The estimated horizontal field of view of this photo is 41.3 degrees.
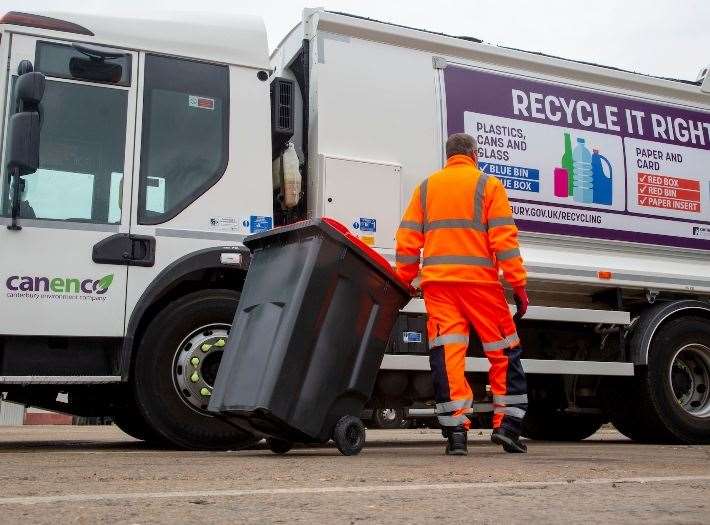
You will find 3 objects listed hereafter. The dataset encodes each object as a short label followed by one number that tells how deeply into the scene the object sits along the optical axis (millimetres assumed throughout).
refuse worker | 4805
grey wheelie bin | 4312
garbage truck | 4996
